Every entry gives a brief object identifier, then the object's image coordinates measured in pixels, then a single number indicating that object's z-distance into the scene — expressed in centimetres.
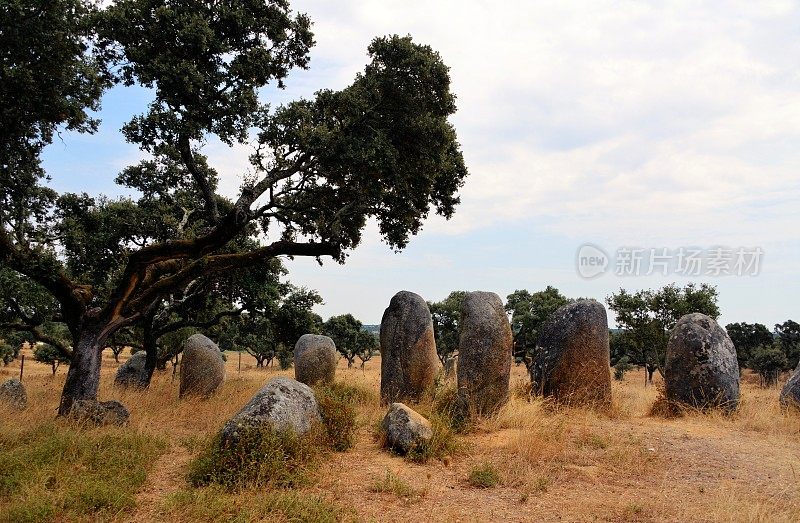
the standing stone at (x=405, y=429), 918
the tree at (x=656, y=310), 2436
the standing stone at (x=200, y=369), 1669
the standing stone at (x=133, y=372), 2049
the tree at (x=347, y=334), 4631
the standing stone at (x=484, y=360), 1148
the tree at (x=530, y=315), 3706
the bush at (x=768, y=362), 3816
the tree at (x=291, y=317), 1983
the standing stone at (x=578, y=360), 1270
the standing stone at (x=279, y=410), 827
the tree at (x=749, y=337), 4375
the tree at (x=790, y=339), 4069
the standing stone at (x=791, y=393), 1312
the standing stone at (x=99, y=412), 1144
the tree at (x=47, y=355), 3390
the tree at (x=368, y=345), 4856
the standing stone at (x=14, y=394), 1491
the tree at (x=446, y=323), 4172
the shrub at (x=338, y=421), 956
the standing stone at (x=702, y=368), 1281
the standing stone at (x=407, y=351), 1425
